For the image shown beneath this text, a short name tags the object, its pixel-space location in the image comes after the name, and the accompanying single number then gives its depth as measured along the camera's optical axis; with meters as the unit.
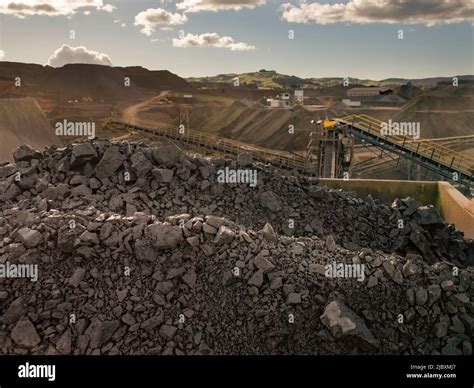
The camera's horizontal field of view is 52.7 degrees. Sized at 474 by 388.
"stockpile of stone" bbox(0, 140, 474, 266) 5.65
